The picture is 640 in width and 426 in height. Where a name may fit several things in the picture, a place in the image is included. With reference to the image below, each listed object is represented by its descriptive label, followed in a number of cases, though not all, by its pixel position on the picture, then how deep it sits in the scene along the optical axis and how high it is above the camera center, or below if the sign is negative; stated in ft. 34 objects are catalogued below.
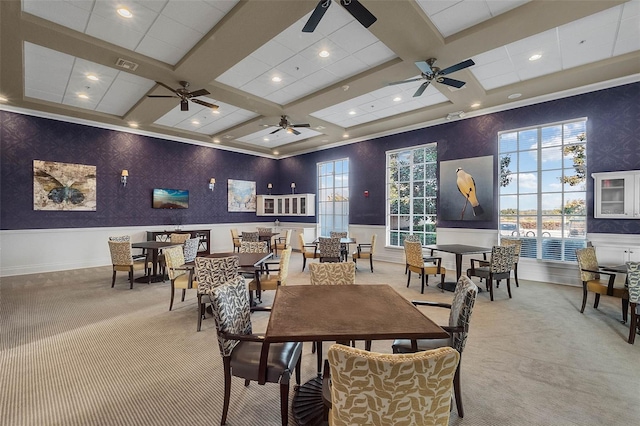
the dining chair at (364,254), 22.49 -3.38
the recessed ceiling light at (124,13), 11.02 +7.89
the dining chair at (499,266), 15.12 -2.91
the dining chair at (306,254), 22.60 -3.48
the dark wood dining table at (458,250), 16.65 -2.32
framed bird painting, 21.44 +1.87
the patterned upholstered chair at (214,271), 11.21 -2.38
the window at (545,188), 18.35 +1.71
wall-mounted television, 27.86 +1.30
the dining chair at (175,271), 13.29 -2.90
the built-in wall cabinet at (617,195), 16.01 +1.09
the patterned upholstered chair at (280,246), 27.17 -3.38
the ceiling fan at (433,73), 13.60 +7.09
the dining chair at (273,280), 12.95 -3.28
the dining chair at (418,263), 16.62 -3.10
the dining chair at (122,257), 17.25 -2.87
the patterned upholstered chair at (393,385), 3.59 -2.28
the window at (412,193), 25.00 +1.78
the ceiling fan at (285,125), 22.16 +6.99
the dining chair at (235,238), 28.94 -2.78
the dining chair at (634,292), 9.87 -2.78
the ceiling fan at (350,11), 8.96 +6.57
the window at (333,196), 32.01 +1.91
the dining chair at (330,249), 20.11 -2.67
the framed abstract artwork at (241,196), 33.86 +1.97
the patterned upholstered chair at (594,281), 12.00 -3.18
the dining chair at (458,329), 6.47 -2.71
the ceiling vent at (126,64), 14.31 +7.61
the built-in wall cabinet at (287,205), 34.60 +0.87
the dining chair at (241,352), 5.91 -3.25
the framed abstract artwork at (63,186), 21.65 +1.98
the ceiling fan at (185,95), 16.71 +7.02
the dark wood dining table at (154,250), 18.73 -2.69
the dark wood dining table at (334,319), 5.20 -2.26
